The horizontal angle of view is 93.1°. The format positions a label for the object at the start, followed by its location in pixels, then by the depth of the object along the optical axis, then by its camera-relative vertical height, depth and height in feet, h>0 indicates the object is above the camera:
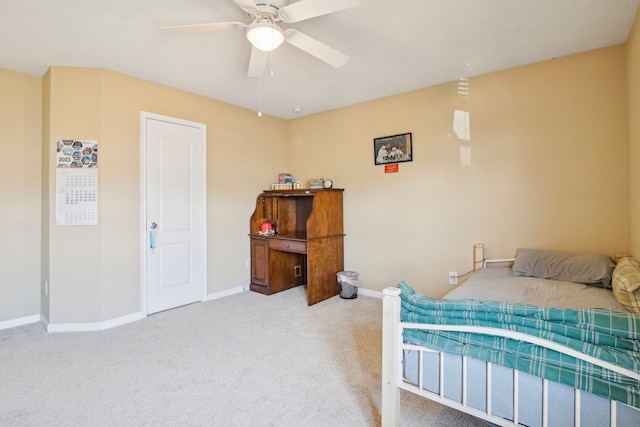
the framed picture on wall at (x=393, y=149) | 11.88 +2.66
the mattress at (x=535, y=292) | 6.35 -1.83
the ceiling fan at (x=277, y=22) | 5.43 +3.77
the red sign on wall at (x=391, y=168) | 12.26 +1.92
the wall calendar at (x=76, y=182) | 9.44 +1.05
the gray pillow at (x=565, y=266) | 7.57 -1.40
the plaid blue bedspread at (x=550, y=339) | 3.24 -1.50
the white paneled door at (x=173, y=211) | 10.69 +0.16
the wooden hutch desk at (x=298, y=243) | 12.06 -1.17
